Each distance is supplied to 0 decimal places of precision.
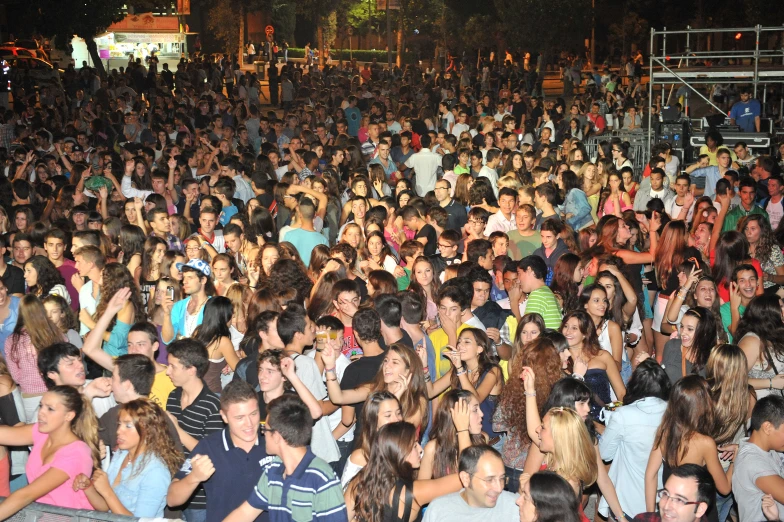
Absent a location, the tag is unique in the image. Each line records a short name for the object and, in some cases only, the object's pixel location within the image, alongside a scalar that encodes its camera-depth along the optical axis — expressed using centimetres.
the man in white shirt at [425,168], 1385
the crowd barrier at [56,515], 439
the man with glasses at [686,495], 455
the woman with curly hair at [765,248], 928
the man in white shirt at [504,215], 1023
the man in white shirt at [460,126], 1820
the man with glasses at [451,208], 1094
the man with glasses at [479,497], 463
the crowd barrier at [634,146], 1844
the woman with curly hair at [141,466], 511
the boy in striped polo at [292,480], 457
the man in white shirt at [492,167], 1302
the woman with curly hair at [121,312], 733
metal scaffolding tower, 1722
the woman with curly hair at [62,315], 709
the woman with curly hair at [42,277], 820
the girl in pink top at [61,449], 500
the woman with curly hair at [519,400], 591
